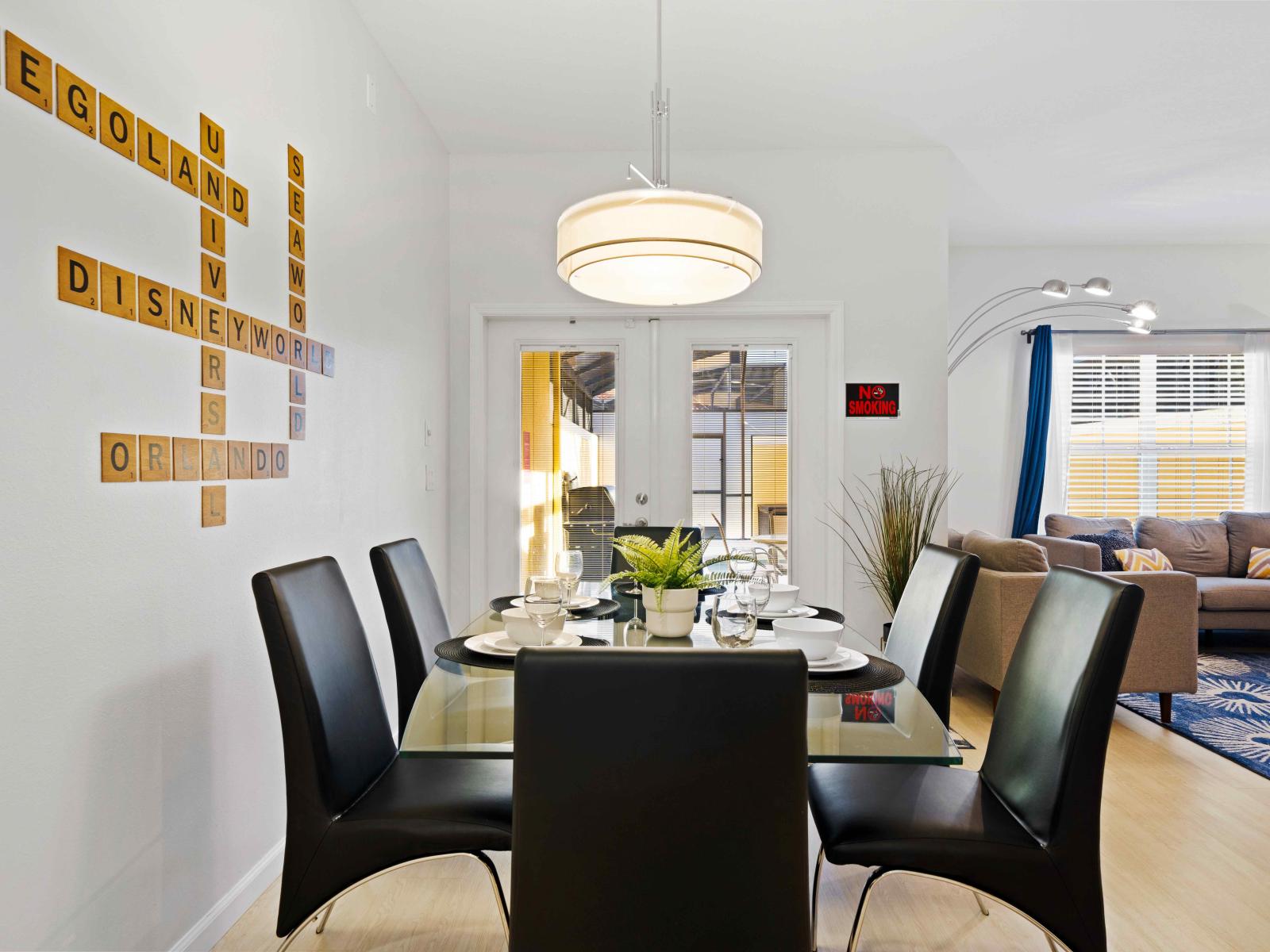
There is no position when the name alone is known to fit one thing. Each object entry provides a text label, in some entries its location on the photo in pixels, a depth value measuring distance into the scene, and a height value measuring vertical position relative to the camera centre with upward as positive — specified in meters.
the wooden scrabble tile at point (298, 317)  2.35 +0.42
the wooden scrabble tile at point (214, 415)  1.88 +0.10
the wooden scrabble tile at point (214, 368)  1.88 +0.21
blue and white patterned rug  3.24 -1.12
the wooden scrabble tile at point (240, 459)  1.99 +0.00
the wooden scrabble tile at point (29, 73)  1.32 +0.65
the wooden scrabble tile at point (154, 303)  1.66 +0.32
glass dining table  1.32 -0.46
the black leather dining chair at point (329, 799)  1.50 -0.68
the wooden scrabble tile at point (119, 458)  1.55 +0.00
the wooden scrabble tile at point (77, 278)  1.44 +0.33
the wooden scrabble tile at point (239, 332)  2.00 +0.32
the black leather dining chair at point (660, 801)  1.02 -0.44
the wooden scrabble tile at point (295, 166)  2.34 +0.86
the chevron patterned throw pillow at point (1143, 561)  5.01 -0.58
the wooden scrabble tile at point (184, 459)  1.77 +0.00
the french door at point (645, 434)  4.12 +0.14
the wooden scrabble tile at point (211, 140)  1.90 +0.76
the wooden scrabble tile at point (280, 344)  2.21 +0.32
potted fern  1.92 -0.28
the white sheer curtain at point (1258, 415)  5.77 +0.39
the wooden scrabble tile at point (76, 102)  1.44 +0.65
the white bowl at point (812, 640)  1.69 -0.37
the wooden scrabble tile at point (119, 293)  1.55 +0.32
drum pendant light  1.89 +0.53
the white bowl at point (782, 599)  2.26 -0.38
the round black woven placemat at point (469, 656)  1.76 -0.44
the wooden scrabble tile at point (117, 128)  1.56 +0.65
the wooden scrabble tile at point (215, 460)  1.89 +0.00
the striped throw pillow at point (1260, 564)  5.08 -0.61
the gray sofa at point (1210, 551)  4.82 -0.54
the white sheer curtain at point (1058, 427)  5.81 +0.29
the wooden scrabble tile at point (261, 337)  2.12 +0.32
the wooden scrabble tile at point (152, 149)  1.67 +0.65
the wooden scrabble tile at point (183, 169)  1.79 +0.65
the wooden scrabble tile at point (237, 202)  2.02 +0.65
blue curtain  5.68 +0.20
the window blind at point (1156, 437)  5.86 +0.22
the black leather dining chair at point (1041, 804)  1.40 -0.66
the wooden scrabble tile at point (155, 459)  1.66 +0.00
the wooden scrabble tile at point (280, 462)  2.20 -0.01
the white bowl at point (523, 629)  1.80 -0.38
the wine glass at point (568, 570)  2.29 -0.31
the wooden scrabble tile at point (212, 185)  1.90 +0.65
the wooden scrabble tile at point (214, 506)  1.89 -0.11
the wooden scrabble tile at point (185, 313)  1.77 +0.32
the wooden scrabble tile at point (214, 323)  1.89 +0.32
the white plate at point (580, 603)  2.34 -0.42
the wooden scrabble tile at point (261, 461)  2.10 -0.01
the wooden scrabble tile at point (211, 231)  1.88 +0.54
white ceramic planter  1.92 -0.36
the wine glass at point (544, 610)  1.68 -0.31
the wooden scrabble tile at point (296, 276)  2.33 +0.54
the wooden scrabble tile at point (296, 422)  2.30 +0.11
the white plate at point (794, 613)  2.22 -0.42
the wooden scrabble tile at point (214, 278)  1.90 +0.43
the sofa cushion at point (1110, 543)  5.11 -0.49
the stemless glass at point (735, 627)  1.61 -0.33
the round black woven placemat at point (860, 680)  1.55 -0.43
